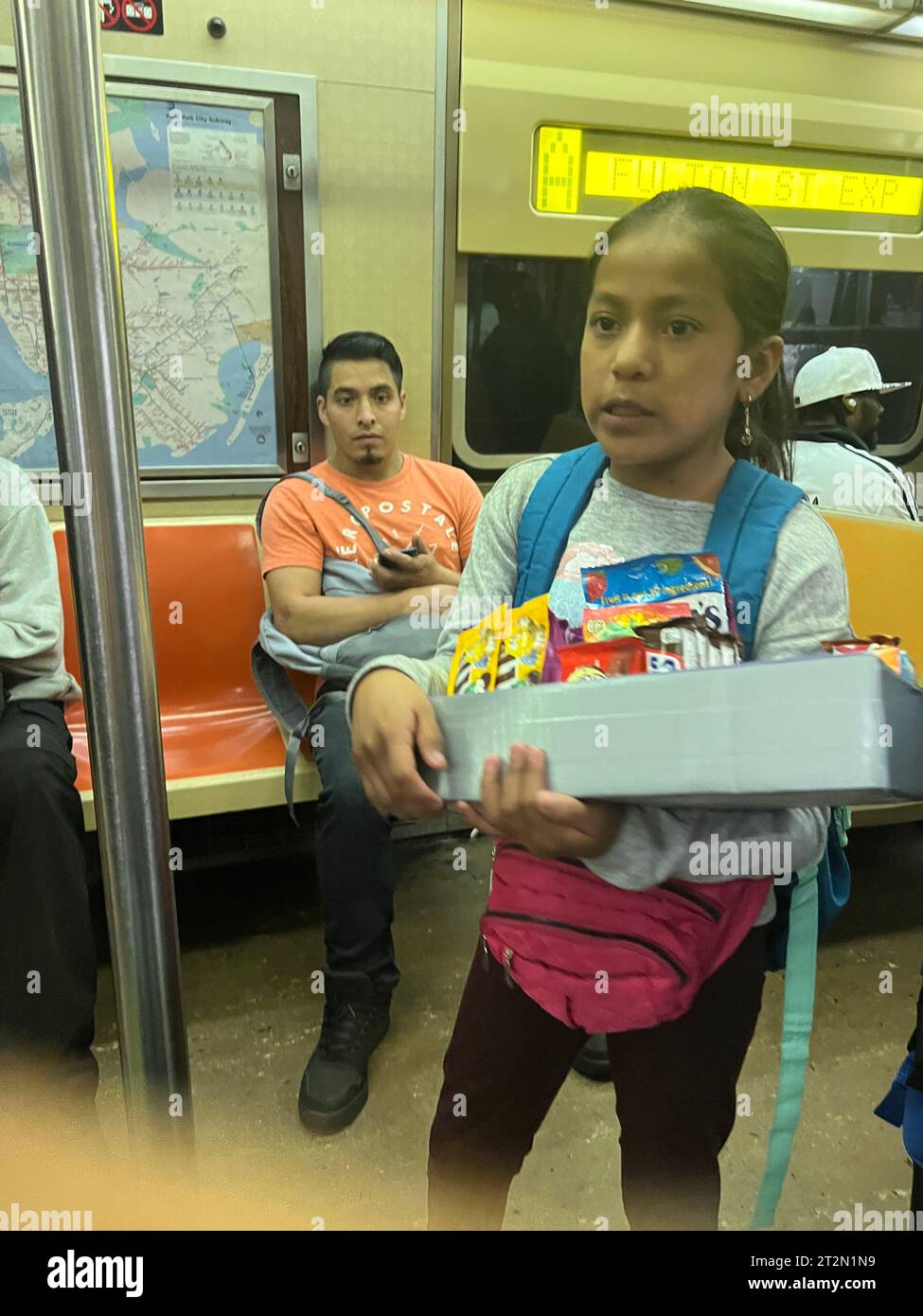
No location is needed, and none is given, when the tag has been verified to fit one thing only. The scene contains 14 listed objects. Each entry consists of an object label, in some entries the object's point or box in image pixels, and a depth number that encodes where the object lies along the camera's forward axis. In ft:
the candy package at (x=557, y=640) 1.70
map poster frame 6.68
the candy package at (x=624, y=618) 1.78
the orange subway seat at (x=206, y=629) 7.33
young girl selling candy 1.96
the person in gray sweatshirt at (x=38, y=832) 4.67
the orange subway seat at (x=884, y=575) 6.74
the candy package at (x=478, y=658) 1.85
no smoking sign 6.47
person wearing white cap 7.48
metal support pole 1.11
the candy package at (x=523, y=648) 1.77
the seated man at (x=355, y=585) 5.78
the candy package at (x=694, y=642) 1.67
